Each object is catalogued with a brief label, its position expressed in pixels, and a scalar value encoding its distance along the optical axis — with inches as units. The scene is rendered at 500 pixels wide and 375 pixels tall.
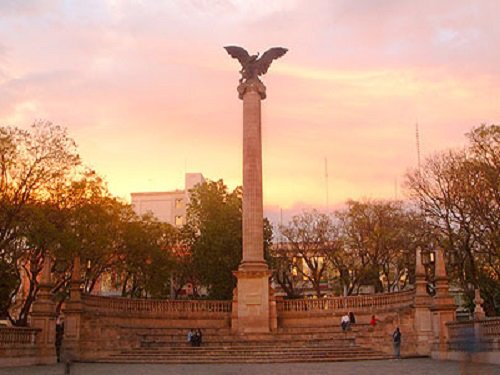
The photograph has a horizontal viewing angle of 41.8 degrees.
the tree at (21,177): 1472.7
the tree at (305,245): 2487.7
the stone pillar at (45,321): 1291.8
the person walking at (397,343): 1299.2
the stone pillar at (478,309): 1158.4
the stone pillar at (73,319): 1382.9
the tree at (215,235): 2290.8
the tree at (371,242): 2253.9
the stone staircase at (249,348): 1310.3
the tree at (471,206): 1622.8
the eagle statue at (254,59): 1740.9
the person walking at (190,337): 1437.0
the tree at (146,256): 2103.8
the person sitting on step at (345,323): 1520.7
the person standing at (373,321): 1492.4
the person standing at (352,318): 1571.6
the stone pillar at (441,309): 1259.2
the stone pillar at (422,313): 1344.7
